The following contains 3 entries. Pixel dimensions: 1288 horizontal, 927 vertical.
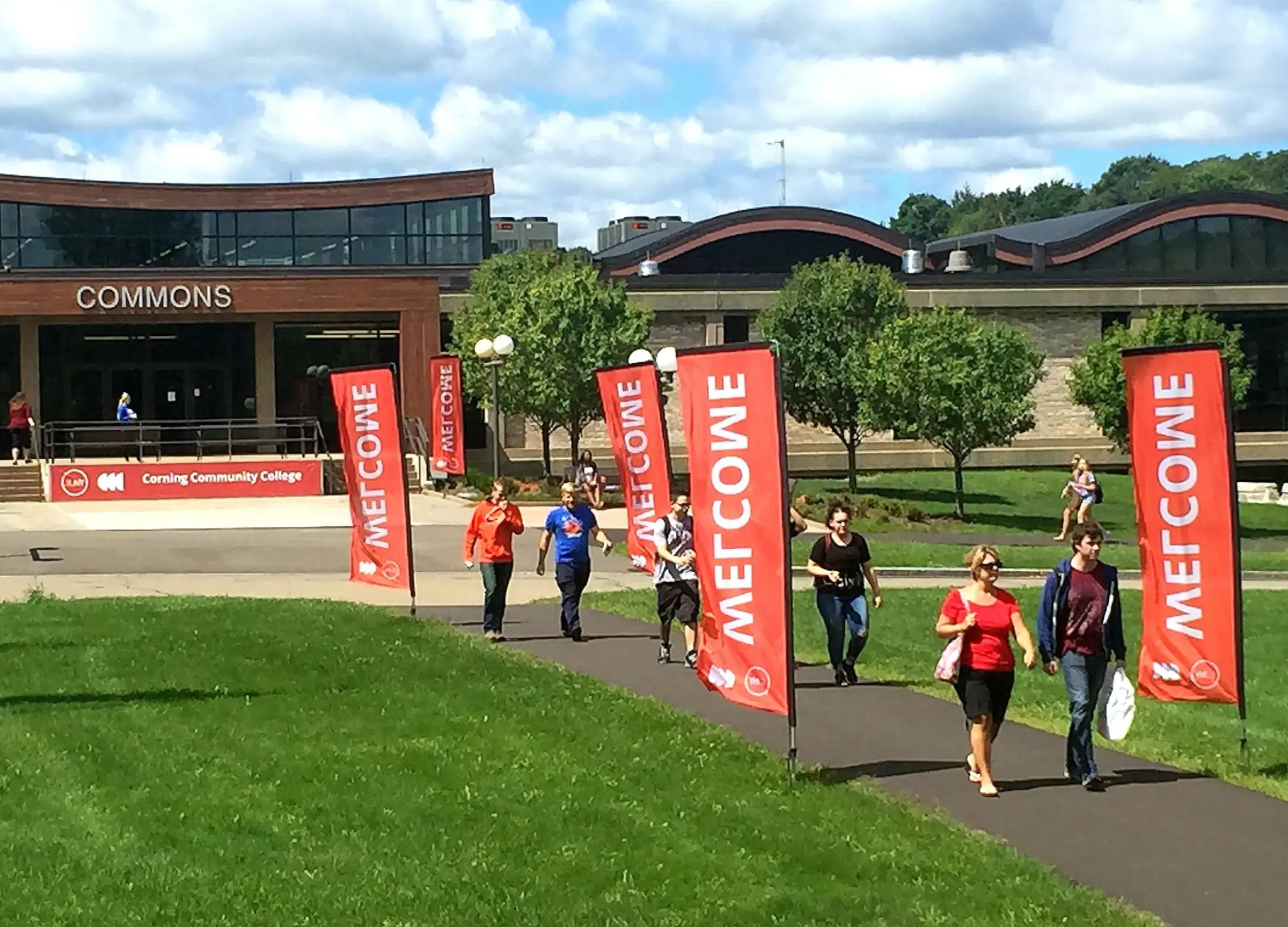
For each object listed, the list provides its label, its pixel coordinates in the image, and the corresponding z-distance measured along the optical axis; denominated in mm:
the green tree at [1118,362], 43188
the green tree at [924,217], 176625
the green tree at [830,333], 43500
